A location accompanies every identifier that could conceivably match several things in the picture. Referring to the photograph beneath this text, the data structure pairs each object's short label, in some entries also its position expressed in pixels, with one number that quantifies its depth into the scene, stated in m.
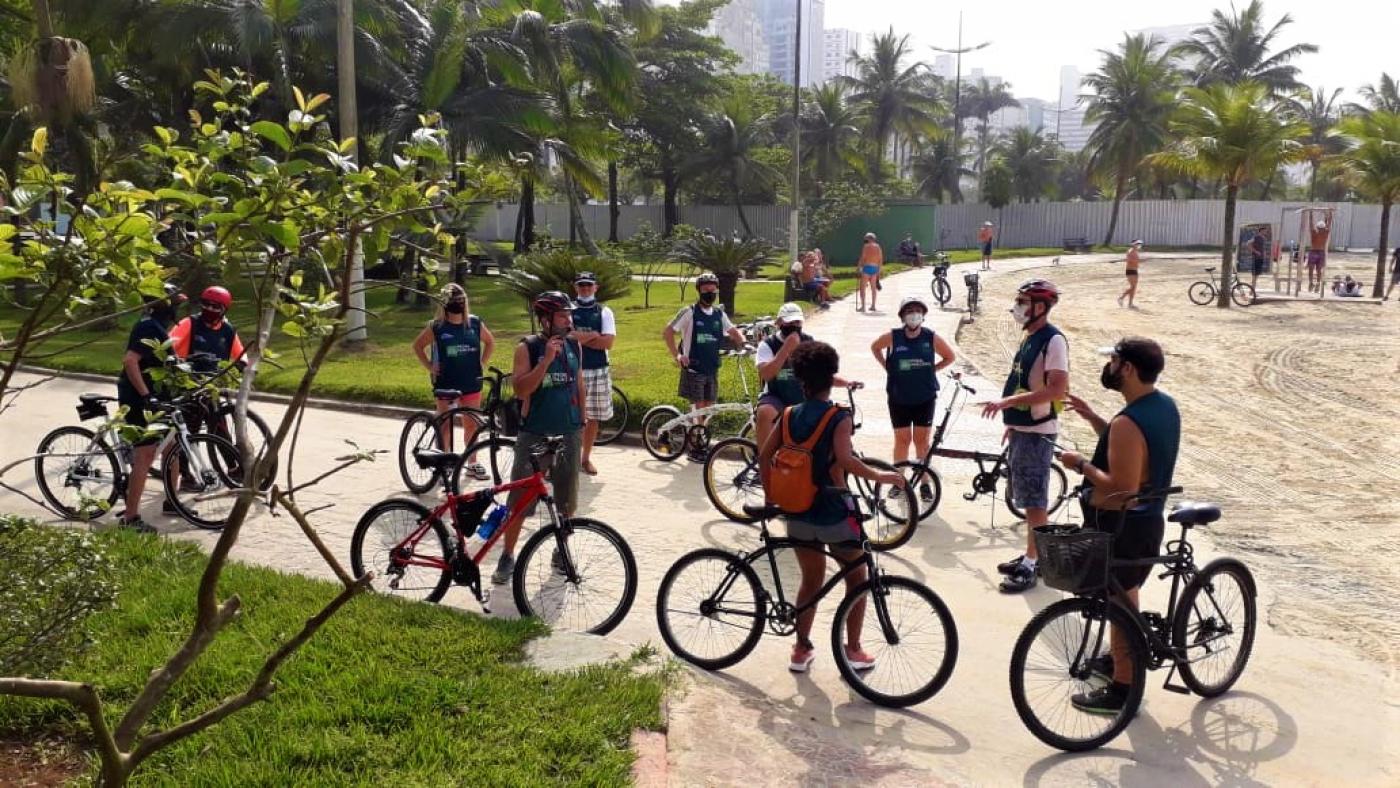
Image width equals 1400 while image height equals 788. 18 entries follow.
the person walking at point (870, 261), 22.30
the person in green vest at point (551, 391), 6.61
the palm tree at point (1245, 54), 54.66
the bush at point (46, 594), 4.10
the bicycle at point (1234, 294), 25.69
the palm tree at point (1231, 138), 24.52
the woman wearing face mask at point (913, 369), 8.13
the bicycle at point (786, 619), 5.11
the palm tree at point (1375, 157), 25.92
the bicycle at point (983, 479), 8.09
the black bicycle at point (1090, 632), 4.62
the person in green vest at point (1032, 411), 6.66
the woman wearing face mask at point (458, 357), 8.96
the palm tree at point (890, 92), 53.81
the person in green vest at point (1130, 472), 4.77
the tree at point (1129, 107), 48.16
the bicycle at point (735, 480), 8.25
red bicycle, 5.93
